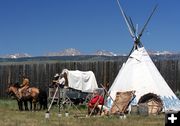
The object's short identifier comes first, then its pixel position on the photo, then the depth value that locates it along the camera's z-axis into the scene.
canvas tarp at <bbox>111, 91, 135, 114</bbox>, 21.53
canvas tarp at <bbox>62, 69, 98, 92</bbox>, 30.02
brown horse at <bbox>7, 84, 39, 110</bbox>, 25.39
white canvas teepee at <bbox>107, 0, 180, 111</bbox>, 22.81
